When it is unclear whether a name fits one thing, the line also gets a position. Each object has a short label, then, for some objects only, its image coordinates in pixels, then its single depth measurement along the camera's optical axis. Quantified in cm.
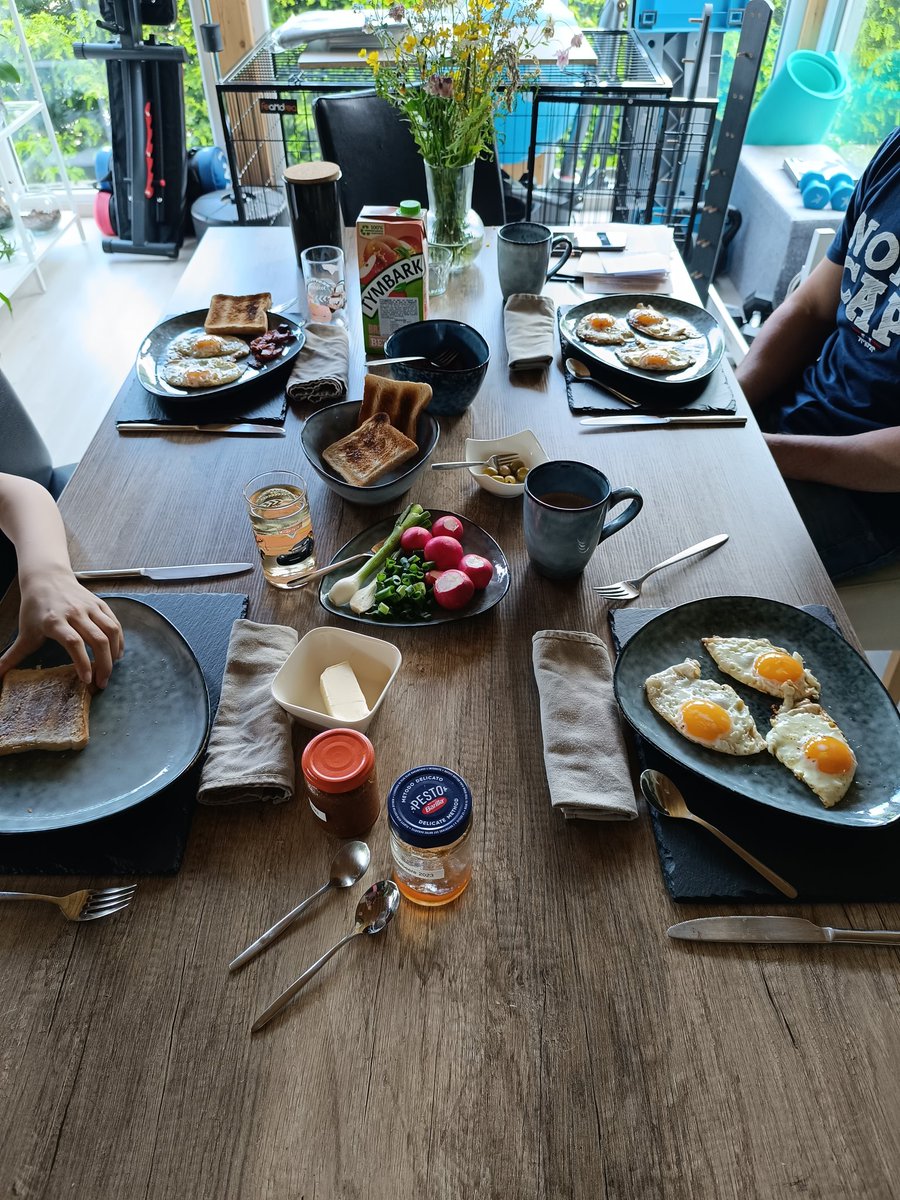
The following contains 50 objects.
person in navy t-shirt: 151
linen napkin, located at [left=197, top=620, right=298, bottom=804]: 79
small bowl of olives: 121
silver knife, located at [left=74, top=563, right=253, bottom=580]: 107
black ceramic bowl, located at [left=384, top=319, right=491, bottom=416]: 132
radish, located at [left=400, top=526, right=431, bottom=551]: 107
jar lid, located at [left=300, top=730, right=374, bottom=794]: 72
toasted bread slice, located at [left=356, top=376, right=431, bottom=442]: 126
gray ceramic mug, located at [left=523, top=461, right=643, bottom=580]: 99
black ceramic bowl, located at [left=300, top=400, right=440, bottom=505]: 115
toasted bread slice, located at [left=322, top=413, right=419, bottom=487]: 118
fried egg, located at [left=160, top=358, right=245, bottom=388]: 140
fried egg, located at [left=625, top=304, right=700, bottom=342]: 154
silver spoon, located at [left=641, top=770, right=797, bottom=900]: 75
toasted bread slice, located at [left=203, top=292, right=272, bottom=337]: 152
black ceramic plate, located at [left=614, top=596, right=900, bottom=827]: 79
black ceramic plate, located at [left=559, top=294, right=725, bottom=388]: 144
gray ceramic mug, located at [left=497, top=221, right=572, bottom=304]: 159
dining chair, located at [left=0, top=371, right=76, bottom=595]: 137
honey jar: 67
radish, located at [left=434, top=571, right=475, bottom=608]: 99
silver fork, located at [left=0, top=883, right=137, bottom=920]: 71
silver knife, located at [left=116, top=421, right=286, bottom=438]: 135
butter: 84
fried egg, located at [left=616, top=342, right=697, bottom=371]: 145
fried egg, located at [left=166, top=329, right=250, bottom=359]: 147
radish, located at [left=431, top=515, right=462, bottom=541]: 108
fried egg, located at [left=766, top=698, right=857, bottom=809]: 79
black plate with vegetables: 100
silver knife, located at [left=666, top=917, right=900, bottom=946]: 70
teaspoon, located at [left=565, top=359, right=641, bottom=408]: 143
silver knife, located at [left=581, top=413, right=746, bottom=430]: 138
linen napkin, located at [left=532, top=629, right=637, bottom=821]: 78
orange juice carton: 138
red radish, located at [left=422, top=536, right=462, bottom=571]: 104
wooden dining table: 59
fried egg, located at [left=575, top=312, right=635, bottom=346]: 153
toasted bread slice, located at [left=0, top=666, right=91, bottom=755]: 83
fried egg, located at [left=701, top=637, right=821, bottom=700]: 89
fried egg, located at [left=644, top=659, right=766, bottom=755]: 84
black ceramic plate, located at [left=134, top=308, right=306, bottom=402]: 138
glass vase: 167
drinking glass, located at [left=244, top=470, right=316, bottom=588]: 102
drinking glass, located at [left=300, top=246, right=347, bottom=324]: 159
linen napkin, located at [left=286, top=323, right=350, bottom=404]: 141
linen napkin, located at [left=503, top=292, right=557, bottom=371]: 151
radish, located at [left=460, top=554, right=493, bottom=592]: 102
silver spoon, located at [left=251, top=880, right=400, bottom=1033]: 69
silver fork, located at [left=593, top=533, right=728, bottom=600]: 105
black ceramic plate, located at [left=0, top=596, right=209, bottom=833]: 79
